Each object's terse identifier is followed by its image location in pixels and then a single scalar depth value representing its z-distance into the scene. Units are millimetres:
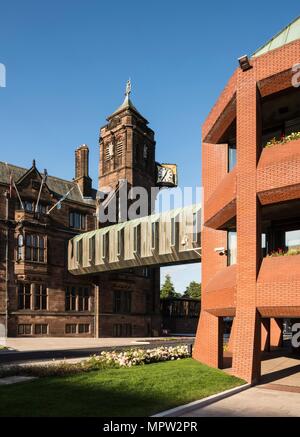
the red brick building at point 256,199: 15445
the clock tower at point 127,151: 51219
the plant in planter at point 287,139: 16191
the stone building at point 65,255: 39875
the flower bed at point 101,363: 15664
